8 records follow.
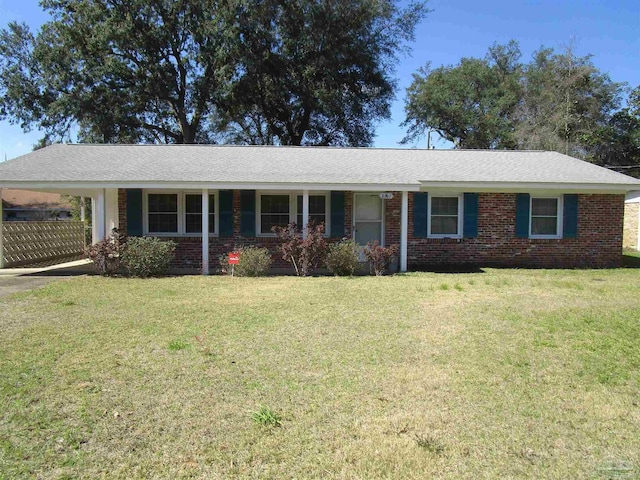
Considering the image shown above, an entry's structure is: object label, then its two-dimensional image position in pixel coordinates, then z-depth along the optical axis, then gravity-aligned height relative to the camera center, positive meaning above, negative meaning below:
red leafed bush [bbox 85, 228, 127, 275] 12.22 -0.90
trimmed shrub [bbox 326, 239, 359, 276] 12.30 -0.98
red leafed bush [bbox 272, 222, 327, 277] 12.34 -0.74
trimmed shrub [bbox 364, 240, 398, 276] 12.46 -0.93
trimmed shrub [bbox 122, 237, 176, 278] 11.97 -0.99
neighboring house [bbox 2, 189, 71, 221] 45.12 +0.96
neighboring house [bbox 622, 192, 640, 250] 21.08 +0.05
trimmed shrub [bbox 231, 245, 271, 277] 12.22 -1.13
